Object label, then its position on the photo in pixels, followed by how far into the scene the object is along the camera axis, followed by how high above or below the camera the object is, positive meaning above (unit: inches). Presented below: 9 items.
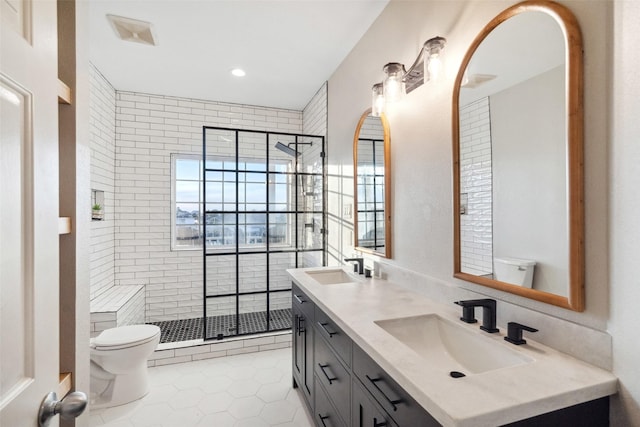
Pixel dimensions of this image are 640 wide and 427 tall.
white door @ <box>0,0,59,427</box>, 20.7 +0.3
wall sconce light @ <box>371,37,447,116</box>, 59.9 +30.0
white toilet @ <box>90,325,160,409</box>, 86.3 -43.8
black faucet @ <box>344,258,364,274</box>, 90.8 -15.5
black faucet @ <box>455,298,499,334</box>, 46.7 -14.9
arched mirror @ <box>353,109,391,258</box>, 82.1 +8.0
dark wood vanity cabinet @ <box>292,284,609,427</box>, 33.7 -26.1
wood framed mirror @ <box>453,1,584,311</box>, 39.2 +8.3
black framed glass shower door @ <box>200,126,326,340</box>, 121.6 -4.2
